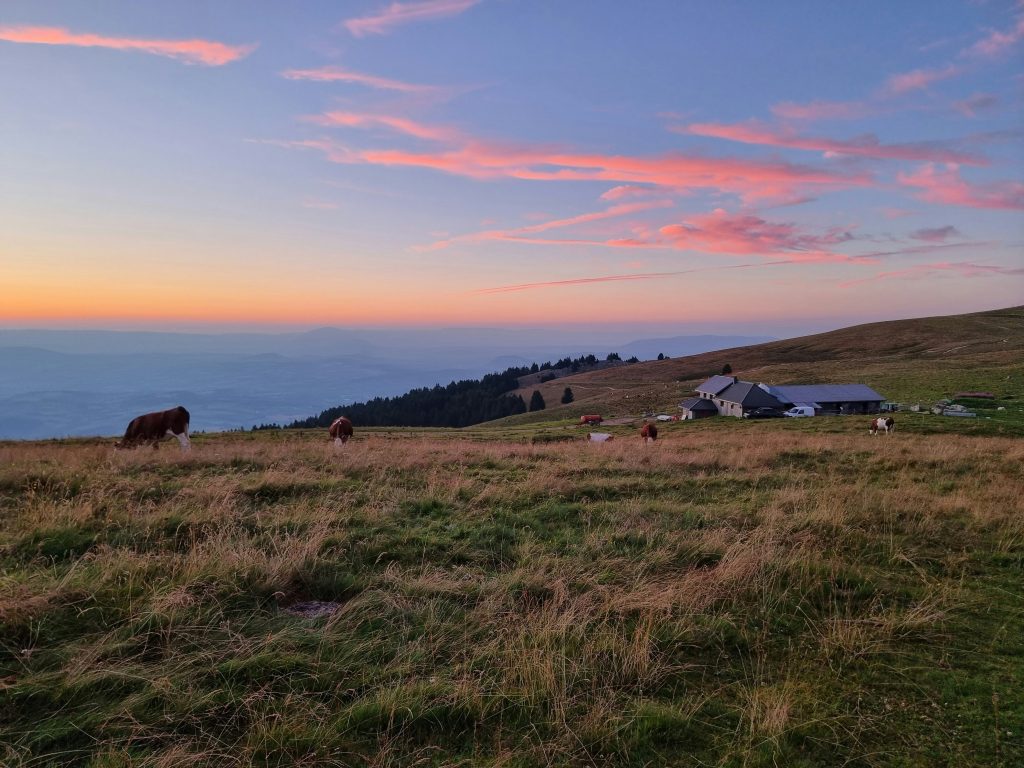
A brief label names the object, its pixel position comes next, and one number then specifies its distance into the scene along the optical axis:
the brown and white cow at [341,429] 25.15
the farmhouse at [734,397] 54.83
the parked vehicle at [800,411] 53.22
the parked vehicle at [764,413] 53.00
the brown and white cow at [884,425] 32.44
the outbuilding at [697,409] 59.16
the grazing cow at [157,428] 18.59
